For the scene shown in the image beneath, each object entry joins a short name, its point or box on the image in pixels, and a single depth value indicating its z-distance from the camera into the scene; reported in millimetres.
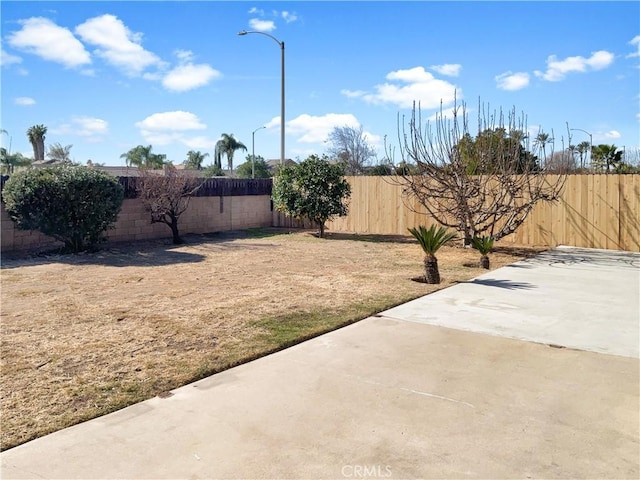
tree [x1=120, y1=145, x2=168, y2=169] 53131
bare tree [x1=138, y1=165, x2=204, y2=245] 14781
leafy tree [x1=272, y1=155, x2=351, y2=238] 16500
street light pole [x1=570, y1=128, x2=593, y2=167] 26338
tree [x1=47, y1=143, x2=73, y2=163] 47631
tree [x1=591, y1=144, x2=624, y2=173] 27125
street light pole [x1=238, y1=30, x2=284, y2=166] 19672
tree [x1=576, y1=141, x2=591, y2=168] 21792
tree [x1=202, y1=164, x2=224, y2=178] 51019
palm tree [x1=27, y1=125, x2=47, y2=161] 51875
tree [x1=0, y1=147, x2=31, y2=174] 37425
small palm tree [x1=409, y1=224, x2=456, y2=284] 9180
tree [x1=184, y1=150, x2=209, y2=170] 61459
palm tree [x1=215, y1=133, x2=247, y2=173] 61219
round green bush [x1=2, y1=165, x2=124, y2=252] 11711
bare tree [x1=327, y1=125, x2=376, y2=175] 42288
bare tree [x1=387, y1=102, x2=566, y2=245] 13273
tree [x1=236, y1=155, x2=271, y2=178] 52844
